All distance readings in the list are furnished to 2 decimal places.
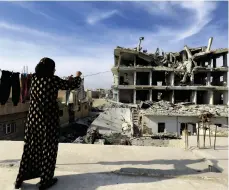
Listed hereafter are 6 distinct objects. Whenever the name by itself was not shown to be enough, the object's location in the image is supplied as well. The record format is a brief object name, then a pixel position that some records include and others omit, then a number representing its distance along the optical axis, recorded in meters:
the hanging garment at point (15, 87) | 6.52
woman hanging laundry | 3.14
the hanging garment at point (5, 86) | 6.27
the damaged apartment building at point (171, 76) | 29.67
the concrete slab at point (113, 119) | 19.73
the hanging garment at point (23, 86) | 8.06
